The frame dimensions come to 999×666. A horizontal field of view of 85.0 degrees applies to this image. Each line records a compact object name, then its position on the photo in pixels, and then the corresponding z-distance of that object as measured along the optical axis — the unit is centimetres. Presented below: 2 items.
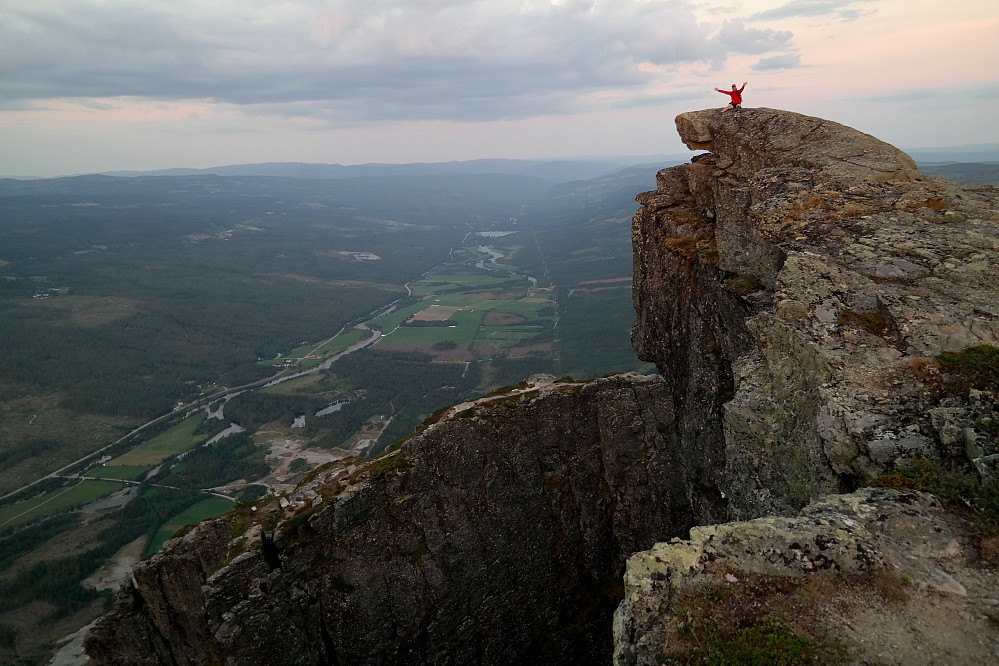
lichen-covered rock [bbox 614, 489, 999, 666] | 972
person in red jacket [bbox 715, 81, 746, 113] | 2709
